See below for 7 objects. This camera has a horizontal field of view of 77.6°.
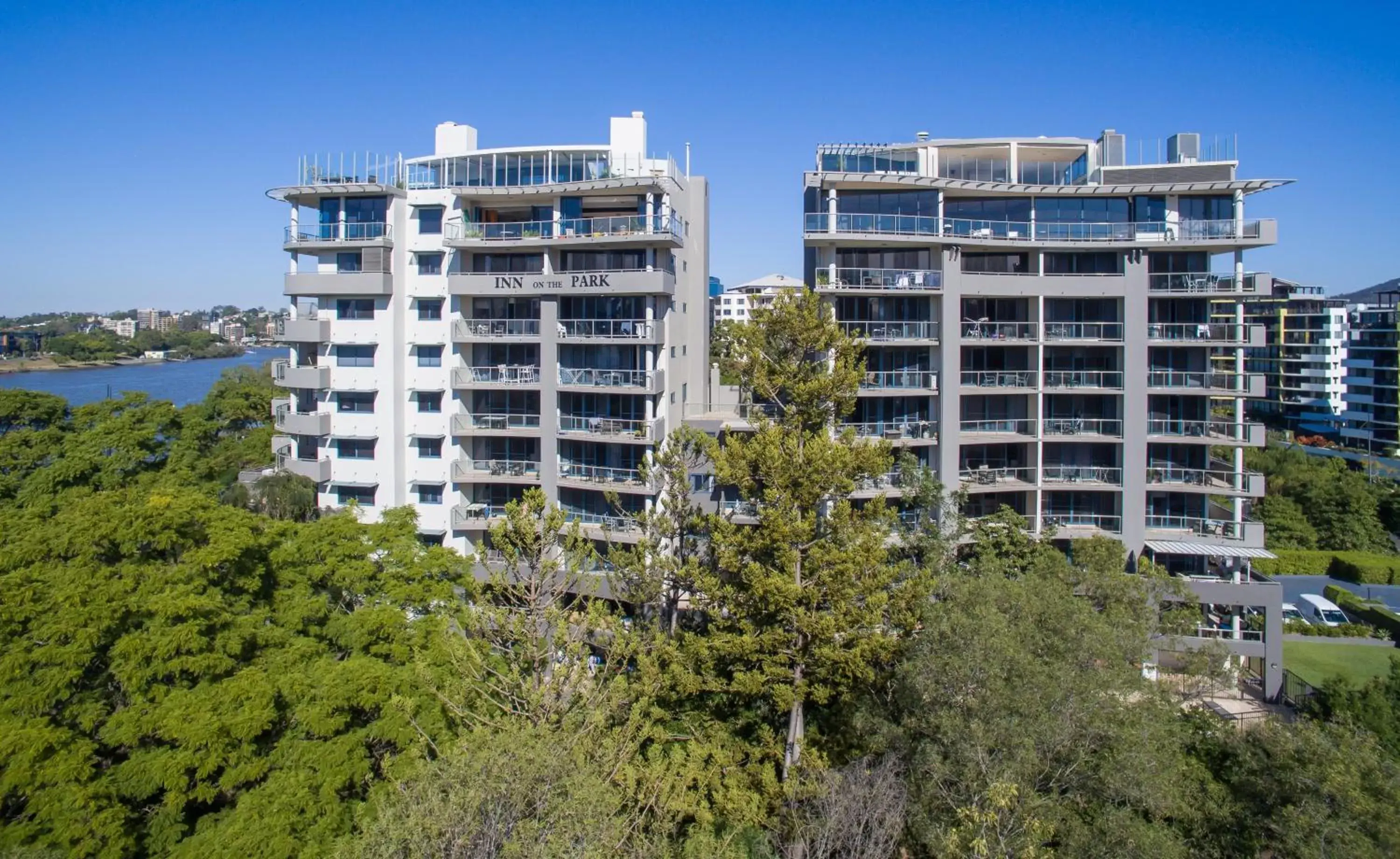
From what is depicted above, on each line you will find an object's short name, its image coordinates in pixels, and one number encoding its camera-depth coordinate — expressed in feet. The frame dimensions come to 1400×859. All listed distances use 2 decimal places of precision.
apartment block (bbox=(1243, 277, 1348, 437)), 308.19
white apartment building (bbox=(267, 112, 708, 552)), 113.19
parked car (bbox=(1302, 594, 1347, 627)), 142.41
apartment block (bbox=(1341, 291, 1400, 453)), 277.44
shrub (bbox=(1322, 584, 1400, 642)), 140.77
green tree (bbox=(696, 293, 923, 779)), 76.43
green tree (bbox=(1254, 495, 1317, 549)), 180.75
